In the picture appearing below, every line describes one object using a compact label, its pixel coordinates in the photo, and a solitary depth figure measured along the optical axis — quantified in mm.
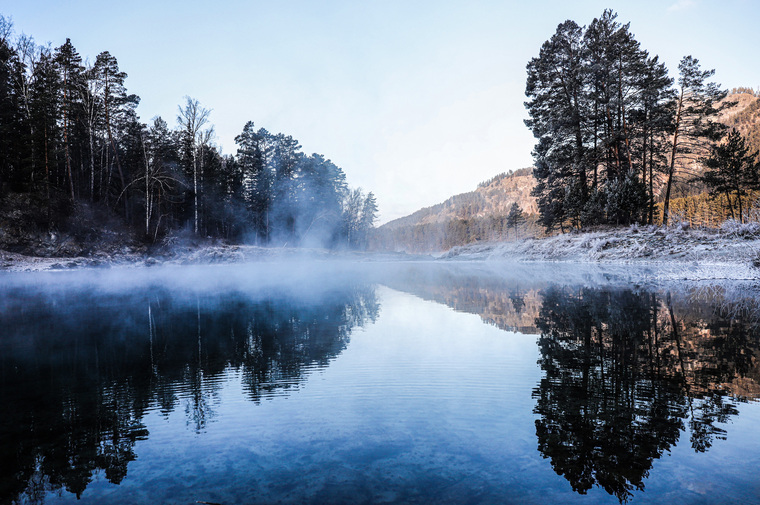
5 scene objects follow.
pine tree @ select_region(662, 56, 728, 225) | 26828
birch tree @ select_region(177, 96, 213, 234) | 37062
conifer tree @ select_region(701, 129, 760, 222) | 35469
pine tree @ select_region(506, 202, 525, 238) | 66250
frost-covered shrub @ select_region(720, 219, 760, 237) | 17641
